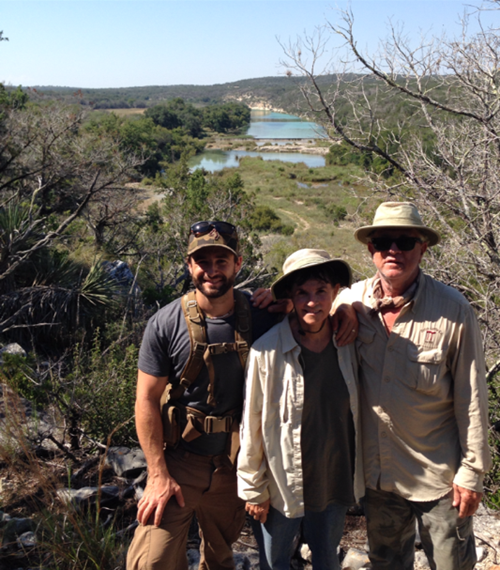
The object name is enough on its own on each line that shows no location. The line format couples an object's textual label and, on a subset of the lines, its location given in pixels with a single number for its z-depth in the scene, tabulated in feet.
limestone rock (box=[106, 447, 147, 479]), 11.31
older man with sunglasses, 7.09
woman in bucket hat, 7.13
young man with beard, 7.54
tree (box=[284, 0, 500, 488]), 15.28
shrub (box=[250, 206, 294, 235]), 87.86
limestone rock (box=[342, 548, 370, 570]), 9.62
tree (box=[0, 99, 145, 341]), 23.52
